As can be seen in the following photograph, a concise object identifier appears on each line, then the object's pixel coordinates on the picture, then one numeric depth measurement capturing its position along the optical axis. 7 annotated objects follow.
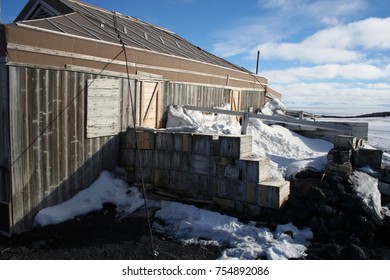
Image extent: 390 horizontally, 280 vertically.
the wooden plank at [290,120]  10.77
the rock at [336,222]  7.03
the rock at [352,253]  5.77
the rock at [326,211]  7.16
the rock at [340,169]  8.00
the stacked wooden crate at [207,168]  7.84
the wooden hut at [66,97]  7.09
